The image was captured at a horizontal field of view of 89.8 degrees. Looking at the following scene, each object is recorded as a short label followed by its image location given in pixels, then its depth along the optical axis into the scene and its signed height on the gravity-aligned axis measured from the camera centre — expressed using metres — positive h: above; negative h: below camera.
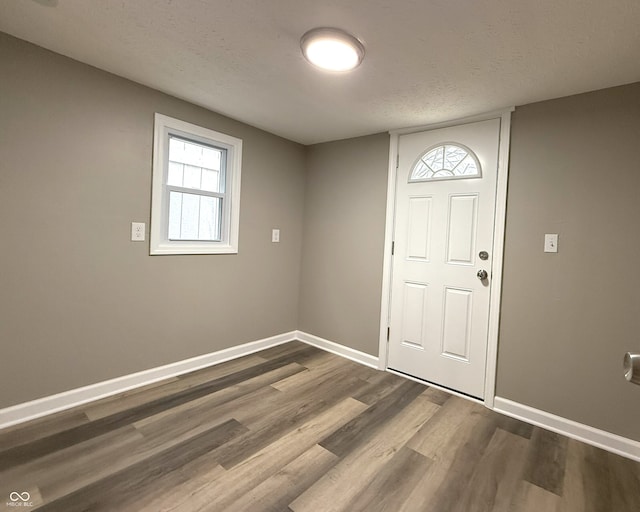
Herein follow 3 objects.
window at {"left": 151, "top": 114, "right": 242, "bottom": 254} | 2.45 +0.43
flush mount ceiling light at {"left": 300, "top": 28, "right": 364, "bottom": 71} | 1.58 +1.03
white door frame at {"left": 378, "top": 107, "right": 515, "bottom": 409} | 2.34 +0.10
